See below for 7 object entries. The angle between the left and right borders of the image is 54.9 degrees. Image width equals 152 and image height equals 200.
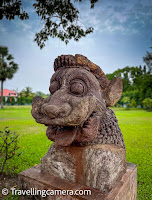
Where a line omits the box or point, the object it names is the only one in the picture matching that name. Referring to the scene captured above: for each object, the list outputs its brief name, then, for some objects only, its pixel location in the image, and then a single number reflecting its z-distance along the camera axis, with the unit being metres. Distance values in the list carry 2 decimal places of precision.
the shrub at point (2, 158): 3.40
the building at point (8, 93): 49.12
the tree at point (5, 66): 21.20
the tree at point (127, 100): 24.83
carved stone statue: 1.24
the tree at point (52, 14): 2.95
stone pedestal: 1.39
